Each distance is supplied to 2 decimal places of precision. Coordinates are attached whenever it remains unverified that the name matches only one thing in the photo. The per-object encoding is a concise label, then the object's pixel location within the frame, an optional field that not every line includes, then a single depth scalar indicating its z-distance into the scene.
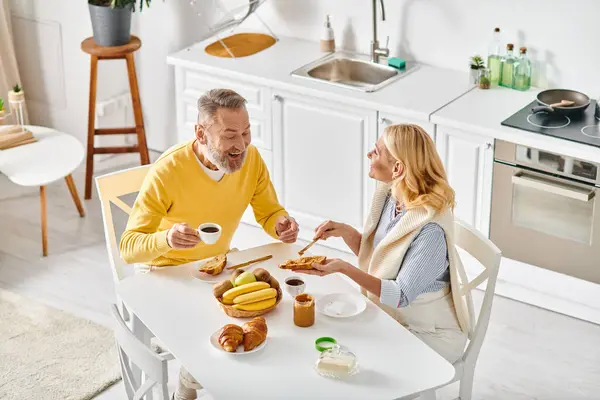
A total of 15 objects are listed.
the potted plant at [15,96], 5.13
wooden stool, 5.08
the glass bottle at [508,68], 4.38
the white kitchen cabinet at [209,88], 4.68
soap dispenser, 4.86
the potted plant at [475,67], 4.43
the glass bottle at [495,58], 4.41
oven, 3.92
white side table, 4.70
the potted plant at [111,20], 4.98
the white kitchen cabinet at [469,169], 4.12
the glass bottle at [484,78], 4.40
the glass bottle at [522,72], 4.36
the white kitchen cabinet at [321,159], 4.46
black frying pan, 4.10
